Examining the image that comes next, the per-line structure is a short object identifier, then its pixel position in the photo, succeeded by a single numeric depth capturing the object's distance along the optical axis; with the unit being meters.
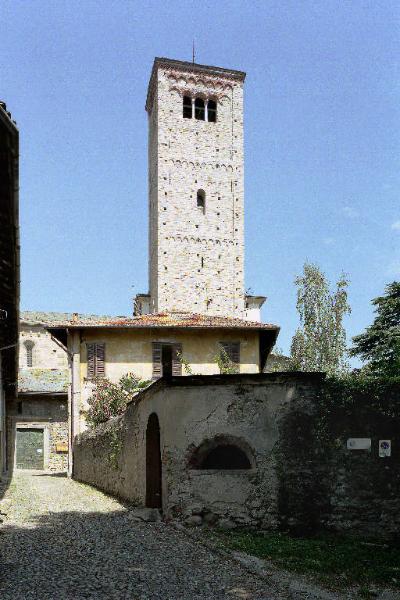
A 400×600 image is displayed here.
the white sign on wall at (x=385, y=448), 10.25
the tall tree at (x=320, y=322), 35.28
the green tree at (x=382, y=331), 22.39
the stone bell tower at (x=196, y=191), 35.84
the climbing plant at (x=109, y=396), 20.75
